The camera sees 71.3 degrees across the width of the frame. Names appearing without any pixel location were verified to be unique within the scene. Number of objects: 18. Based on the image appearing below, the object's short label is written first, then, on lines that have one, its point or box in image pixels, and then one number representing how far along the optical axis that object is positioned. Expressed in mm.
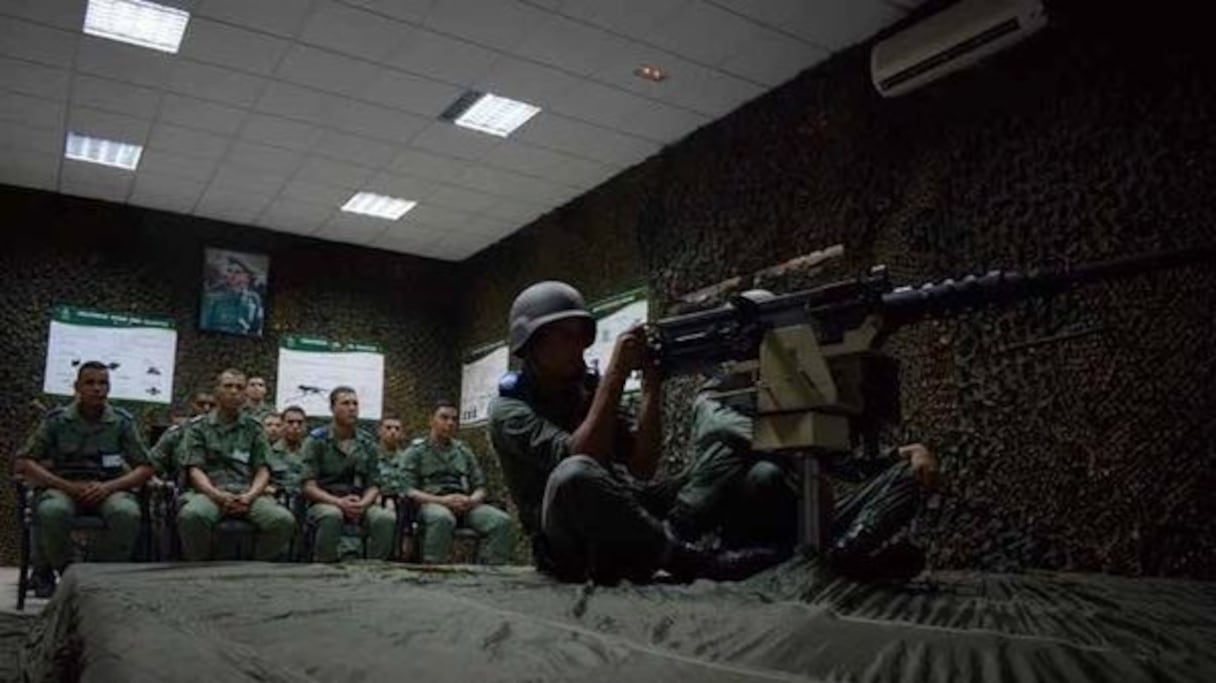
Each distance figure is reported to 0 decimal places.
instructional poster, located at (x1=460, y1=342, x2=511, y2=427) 7391
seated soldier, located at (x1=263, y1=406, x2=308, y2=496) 5133
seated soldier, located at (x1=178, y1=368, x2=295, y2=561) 4301
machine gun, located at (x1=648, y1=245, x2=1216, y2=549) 2047
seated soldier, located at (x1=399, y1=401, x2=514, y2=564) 4844
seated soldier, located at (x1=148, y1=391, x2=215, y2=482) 4840
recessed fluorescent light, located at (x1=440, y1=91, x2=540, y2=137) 5008
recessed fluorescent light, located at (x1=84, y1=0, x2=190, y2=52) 4121
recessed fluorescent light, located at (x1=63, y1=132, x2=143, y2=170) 5660
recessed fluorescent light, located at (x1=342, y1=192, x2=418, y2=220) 6586
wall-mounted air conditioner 3430
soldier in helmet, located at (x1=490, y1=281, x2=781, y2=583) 2064
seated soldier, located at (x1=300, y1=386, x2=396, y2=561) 4730
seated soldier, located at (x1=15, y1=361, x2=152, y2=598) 3982
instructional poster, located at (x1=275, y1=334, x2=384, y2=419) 7324
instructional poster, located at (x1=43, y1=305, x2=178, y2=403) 6500
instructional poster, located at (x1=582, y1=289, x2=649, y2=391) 5762
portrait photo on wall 7121
